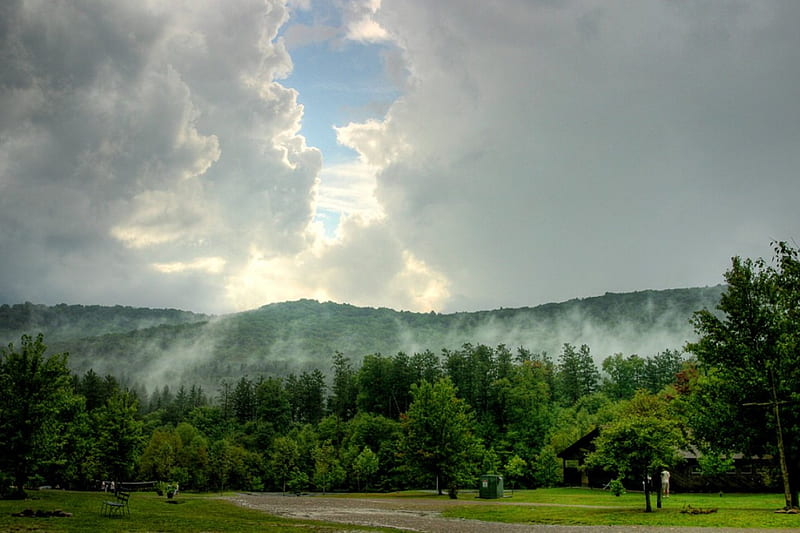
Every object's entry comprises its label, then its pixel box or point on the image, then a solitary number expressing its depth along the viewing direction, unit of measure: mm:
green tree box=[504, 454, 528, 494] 77562
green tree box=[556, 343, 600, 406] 134125
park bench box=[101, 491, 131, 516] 31169
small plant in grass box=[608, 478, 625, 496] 36197
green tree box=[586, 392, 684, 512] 33562
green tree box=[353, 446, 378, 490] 82312
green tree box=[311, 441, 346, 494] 85625
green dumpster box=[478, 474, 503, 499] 55656
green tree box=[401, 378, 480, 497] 60594
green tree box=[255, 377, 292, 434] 133250
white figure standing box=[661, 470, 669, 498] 51494
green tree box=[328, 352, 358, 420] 133375
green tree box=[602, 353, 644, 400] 133875
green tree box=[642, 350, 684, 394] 135250
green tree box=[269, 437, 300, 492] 91000
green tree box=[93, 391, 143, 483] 56062
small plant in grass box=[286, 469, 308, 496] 86512
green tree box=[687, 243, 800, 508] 35031
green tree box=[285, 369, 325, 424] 145000
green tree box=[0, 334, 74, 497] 38094
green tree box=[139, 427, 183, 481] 88781
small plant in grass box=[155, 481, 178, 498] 54281
